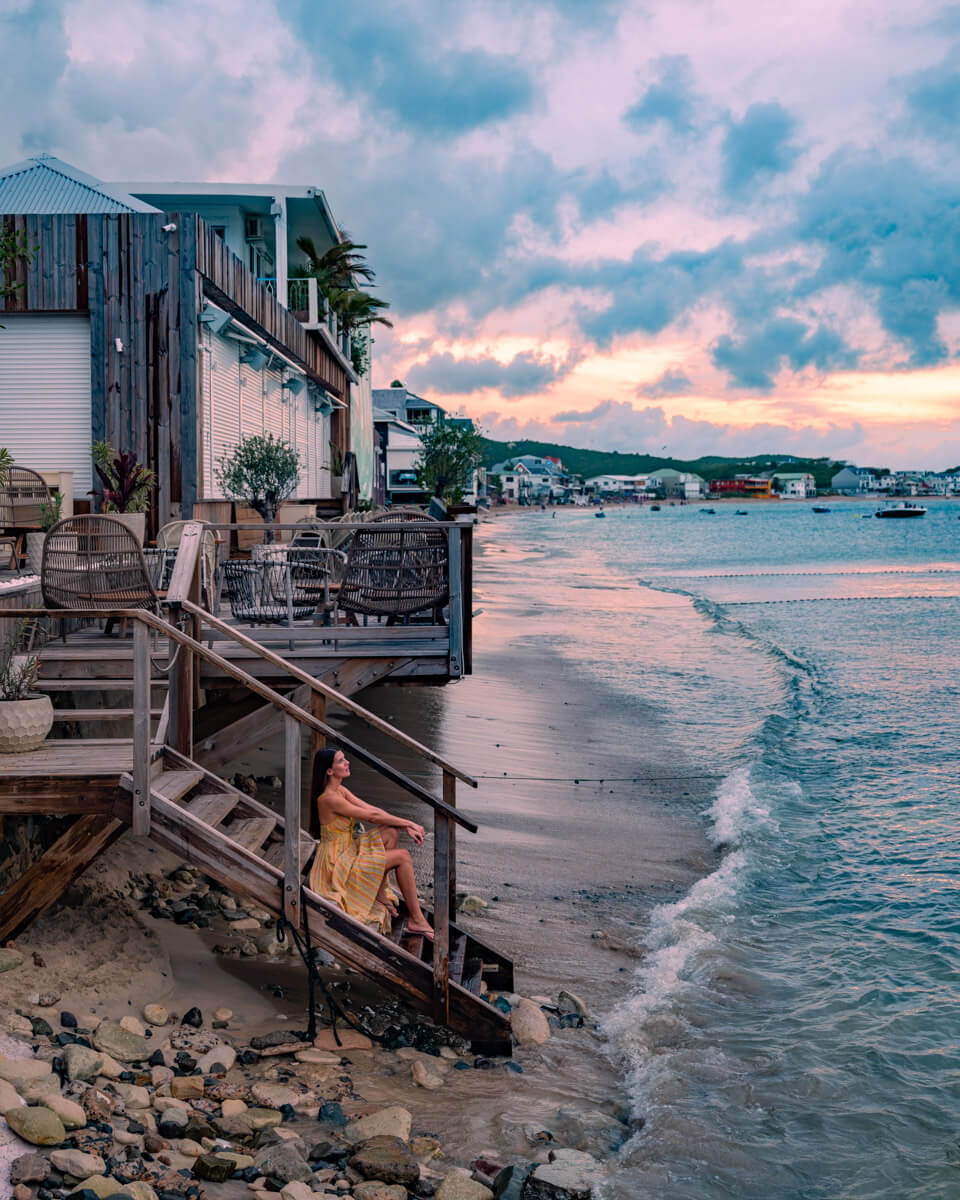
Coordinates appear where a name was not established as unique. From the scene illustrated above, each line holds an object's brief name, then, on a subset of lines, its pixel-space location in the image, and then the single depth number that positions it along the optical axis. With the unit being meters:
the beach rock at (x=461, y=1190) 4.76
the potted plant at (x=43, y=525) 10.61
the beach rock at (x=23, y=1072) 4.80
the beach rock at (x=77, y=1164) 4.35
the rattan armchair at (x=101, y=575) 7.73
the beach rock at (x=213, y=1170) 4.56
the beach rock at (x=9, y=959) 5.91
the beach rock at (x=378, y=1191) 4.64
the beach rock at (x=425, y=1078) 5.72
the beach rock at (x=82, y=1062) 5.03
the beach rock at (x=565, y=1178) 4.88
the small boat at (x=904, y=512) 158.62
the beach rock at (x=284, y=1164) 4.62
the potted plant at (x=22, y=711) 6.21
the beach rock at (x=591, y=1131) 5.45
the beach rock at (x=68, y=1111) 4.67
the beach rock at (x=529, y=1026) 6.39
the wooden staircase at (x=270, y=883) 5.77
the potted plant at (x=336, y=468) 30.31
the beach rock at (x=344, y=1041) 5.94
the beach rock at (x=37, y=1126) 4.50
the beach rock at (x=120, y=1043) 5.39
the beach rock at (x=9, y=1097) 4.61
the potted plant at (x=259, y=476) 16.48
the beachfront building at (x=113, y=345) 14.12
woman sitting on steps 6.50
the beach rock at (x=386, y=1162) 4.78
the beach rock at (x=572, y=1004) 6.85
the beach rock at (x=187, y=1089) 5.18
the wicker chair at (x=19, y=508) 11.14
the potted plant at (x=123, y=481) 13.09
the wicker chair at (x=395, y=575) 9.31
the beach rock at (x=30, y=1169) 4.25
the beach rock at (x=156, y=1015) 5.82
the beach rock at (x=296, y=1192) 4.49
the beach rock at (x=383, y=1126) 5.07
